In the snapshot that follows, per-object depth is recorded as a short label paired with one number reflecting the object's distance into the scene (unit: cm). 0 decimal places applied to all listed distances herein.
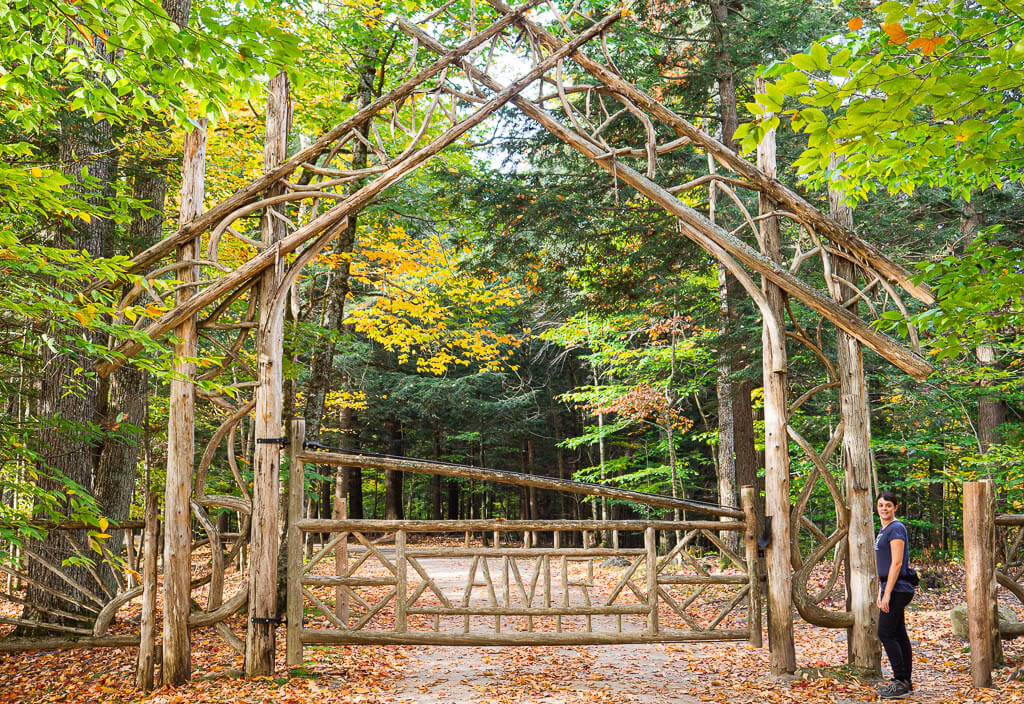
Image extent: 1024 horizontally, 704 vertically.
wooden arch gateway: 584
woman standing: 542
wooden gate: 596
